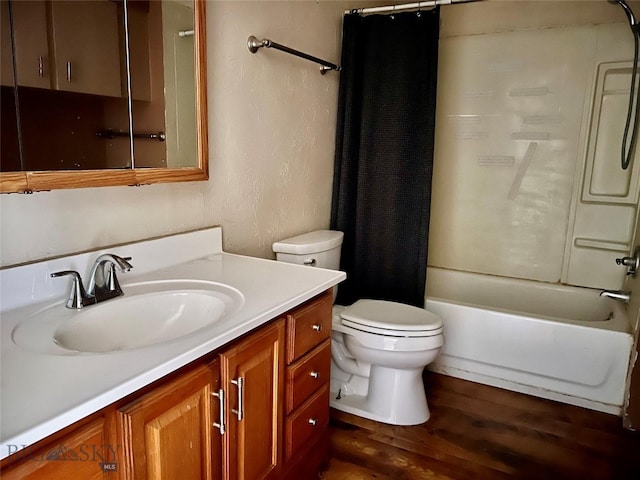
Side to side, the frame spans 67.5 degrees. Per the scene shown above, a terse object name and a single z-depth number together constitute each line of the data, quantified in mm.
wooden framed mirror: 1136
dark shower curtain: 2445
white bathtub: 2227
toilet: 2037
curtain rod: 2316
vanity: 806
